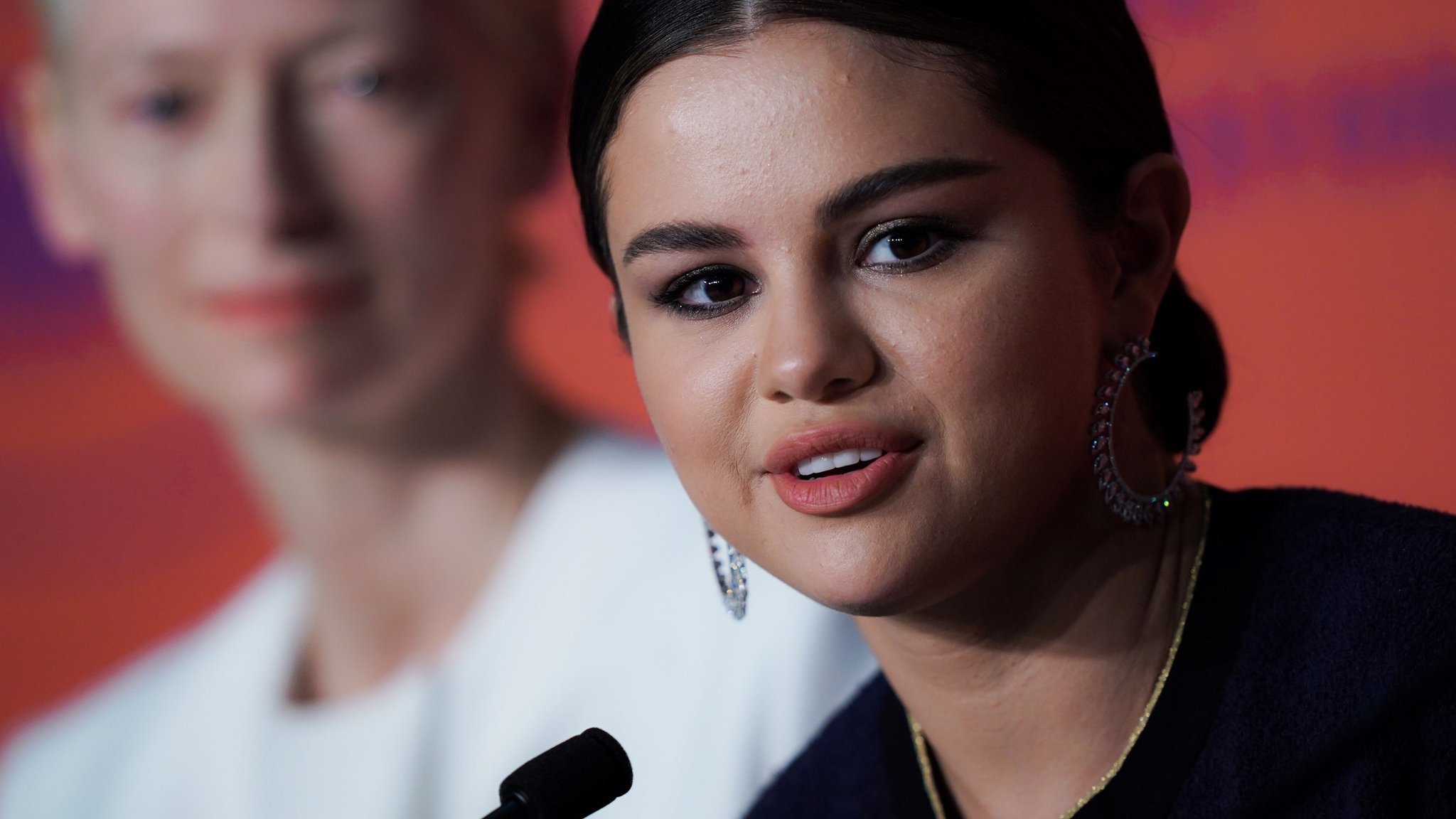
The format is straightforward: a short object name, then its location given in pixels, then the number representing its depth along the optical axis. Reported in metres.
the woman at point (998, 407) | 3.89
